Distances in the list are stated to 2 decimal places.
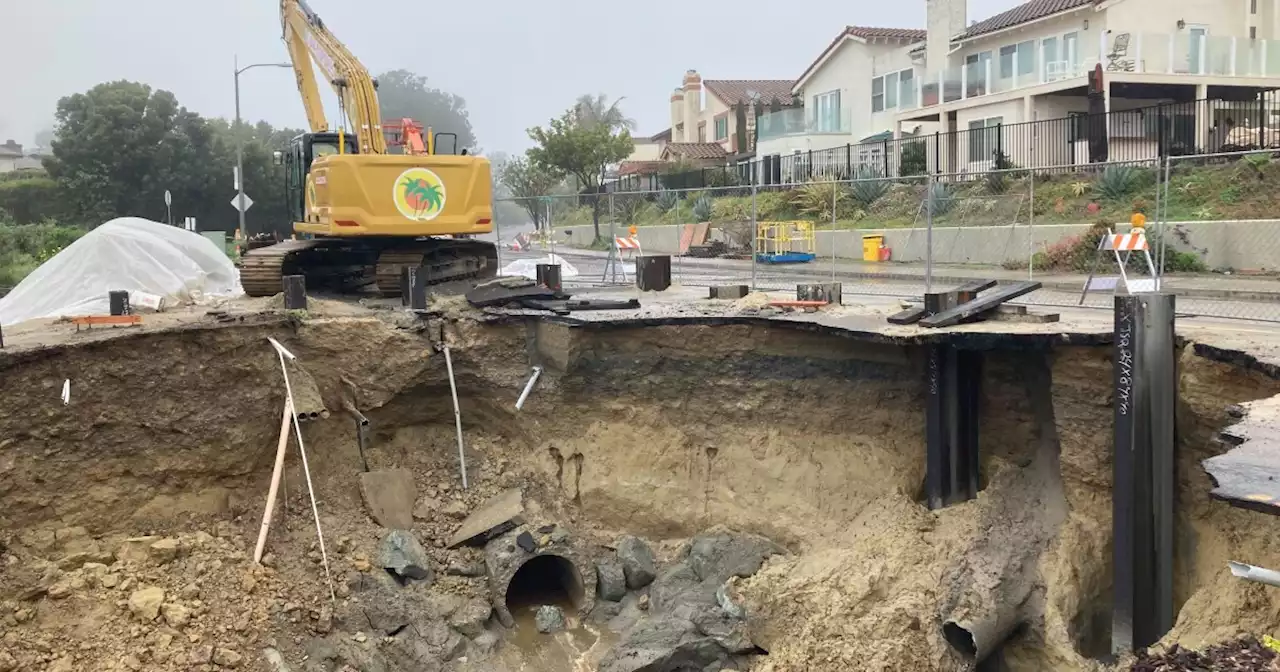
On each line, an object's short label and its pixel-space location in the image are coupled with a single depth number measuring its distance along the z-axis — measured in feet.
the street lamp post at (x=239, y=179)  97.81
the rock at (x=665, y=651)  29.68
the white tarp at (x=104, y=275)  52.90
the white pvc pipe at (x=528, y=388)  37.29
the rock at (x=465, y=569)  33.88
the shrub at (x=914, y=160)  94.22
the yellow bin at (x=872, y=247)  74.13
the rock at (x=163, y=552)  30.55
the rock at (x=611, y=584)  34.04
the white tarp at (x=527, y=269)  68.77
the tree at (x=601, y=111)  241.96
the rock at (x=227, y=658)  27.50
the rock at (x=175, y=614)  28.19
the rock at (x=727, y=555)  33.58
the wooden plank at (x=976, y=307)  30.91
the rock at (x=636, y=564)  34.42
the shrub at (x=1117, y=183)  67.26
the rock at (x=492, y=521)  34.86
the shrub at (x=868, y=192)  86.94
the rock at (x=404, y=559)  33.01
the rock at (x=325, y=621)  29.76
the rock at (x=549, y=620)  33.12
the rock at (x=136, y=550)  30.42
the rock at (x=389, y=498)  35.42
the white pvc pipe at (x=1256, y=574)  13.83
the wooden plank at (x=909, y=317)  32.37
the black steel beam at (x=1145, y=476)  25.13
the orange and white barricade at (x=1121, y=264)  31.05
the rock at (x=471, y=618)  31.81
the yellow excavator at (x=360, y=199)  41.11
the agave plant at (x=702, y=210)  98.26
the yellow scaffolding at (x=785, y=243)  70.74
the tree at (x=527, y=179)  156.42
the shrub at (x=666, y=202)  101.55
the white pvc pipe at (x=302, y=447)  31.12
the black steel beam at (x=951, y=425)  30.71
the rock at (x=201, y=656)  27.27
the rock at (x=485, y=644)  31.32
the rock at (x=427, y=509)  36.09
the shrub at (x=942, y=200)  73.92
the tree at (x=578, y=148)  130.11
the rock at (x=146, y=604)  28.17
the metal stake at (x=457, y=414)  37.32
